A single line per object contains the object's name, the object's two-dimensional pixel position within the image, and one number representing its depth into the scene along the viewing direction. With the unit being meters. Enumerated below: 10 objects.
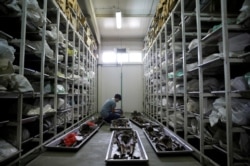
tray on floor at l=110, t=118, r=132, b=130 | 3.60
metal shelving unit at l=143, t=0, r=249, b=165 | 1.52
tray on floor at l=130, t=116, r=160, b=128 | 3.96
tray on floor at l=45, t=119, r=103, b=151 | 2.27
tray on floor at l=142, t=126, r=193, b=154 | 2.13
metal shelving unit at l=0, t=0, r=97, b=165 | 1.84
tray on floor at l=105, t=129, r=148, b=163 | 1.85
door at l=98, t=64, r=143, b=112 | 7.47
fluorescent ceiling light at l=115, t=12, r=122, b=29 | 4.86
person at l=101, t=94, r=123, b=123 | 4.55
